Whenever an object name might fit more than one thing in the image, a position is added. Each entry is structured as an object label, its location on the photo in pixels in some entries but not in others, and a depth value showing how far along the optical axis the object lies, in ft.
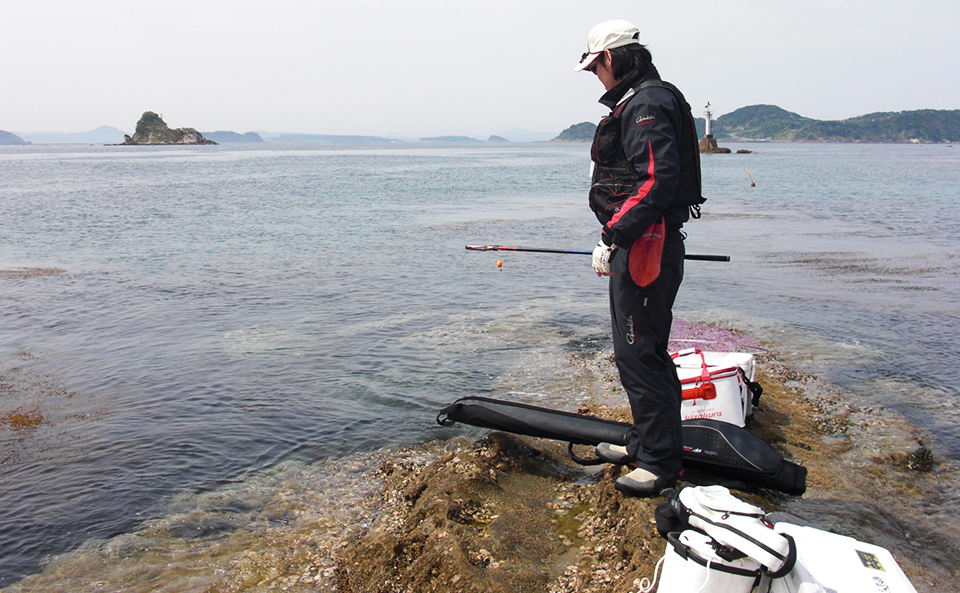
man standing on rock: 11.48
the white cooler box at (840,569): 7.64
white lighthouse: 332.47
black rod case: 13.21
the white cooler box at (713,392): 15.90
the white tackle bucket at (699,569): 7.97
